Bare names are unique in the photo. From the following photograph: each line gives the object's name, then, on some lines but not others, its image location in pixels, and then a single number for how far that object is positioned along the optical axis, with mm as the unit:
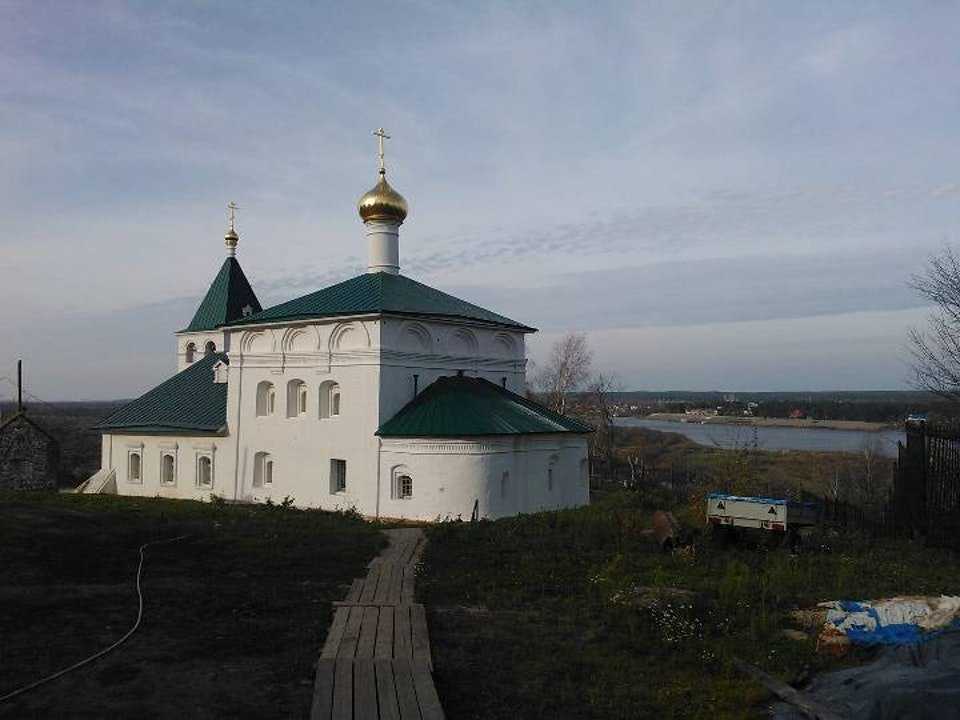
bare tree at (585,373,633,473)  38469
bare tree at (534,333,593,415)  41750
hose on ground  5348
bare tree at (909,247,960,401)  17188
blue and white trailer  10930
